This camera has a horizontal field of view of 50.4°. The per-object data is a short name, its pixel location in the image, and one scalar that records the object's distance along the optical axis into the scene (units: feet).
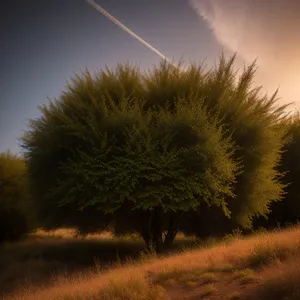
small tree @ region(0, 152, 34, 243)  77.15
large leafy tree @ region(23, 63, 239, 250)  42.19
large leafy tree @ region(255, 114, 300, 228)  70.69
